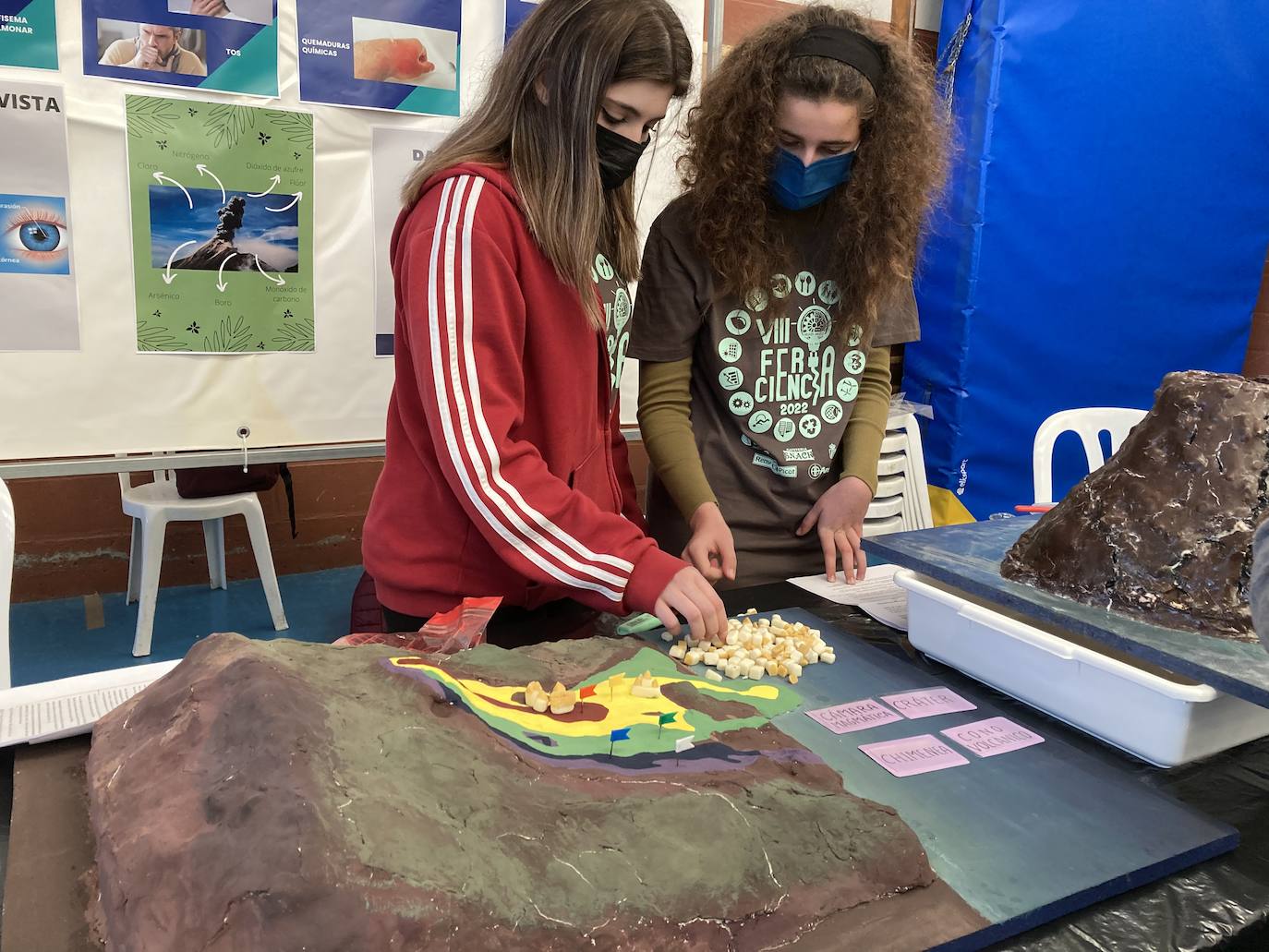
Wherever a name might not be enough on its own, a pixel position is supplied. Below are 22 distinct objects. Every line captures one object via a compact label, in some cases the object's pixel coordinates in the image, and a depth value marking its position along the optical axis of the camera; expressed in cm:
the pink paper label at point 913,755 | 89
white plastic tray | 92
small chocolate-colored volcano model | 103
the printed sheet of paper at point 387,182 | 251
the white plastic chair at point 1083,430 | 207
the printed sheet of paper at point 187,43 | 213
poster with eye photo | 210
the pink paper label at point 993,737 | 95
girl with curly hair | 144
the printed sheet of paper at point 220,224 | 225
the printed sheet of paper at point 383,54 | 236
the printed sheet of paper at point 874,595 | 134
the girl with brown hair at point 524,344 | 109
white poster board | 219
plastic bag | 103
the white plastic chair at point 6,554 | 128
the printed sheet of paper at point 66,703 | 91
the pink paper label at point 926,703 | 101
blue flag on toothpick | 84
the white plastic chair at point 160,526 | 263
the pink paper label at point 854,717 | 97
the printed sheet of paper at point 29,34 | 203
